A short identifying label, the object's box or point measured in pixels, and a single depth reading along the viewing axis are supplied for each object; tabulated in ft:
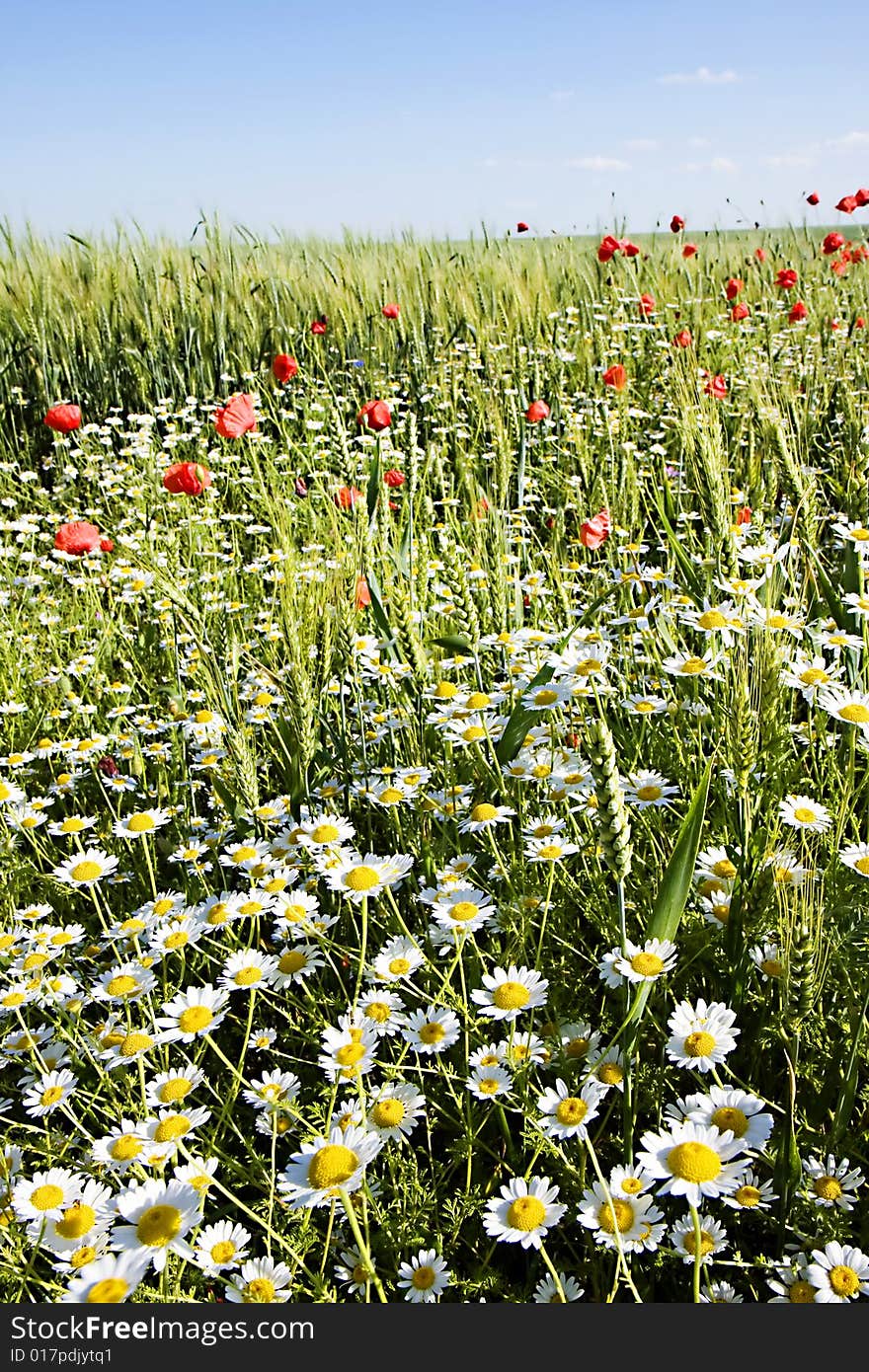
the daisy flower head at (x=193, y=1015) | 2.39
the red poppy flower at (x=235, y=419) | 4.04
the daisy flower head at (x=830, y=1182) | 2.19
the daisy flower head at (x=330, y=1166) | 2.12
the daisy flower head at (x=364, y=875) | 2.53
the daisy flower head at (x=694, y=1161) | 2.07
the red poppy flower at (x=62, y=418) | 5.11
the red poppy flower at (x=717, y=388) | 4.83
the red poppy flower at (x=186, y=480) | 3.77
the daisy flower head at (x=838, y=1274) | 2.08
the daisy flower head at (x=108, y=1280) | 2.03
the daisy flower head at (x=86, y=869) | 2.80
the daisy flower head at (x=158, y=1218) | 2.12
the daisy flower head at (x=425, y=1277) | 2.19
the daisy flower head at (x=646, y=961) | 2.21
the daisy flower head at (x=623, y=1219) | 2.14
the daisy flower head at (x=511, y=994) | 2.36
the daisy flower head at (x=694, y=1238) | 2.14
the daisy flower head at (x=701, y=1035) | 2.21
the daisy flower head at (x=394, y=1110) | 2.26
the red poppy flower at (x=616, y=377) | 4.68
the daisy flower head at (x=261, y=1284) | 2.14
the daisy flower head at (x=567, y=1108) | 2.21
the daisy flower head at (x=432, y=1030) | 2.39
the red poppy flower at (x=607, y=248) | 13.90
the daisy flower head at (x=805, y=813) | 2.47
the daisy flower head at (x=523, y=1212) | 2.16
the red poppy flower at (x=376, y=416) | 3.90
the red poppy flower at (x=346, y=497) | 3.47
